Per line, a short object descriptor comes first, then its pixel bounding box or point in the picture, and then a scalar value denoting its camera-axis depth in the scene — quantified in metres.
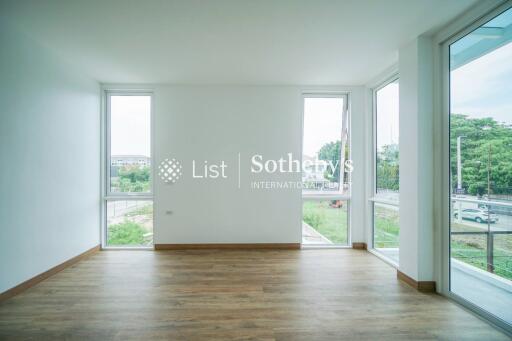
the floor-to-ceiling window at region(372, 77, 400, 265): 4.02
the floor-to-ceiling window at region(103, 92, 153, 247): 4.79
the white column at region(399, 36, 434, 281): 3.04
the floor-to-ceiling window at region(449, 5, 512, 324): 2.29
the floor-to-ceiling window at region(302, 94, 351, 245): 4.89
